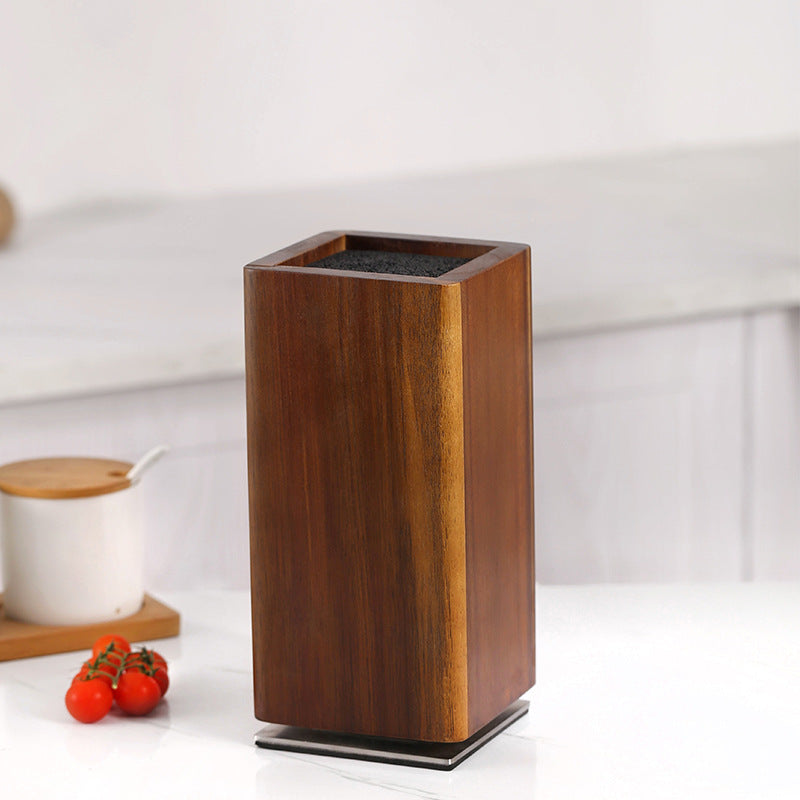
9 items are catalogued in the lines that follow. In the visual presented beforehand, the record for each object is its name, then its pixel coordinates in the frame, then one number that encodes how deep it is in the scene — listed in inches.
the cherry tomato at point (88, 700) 72.6
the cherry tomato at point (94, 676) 73.2
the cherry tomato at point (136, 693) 72.9
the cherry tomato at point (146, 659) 73.7
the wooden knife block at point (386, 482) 69.0
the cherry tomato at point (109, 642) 74.2
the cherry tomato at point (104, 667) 73.3
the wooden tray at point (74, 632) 77.0
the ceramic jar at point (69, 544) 77.2
